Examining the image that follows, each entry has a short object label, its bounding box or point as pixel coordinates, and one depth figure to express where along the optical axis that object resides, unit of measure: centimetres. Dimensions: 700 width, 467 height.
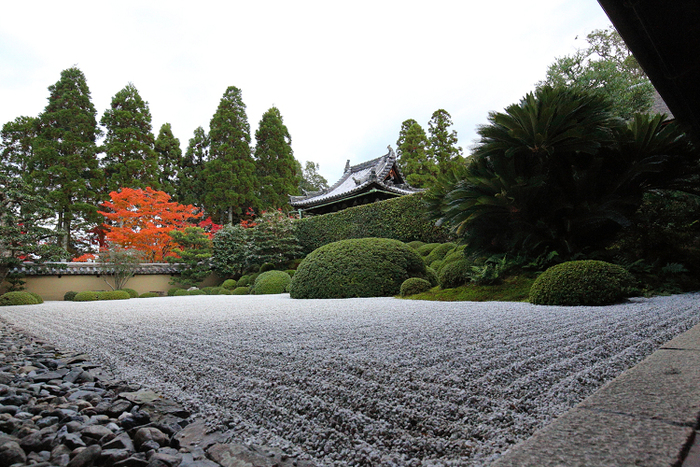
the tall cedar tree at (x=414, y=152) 1855
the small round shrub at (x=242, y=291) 1008
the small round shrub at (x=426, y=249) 842
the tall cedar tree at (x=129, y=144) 1538
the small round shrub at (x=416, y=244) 936
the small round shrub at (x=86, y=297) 862
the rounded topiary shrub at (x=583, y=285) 331
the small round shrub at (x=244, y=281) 1121
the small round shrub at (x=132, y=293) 1023
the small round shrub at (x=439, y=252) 751
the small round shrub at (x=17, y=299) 671
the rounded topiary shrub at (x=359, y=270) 567
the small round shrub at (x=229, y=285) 1149
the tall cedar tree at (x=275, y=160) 1920
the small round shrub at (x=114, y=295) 897
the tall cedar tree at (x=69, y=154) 1395
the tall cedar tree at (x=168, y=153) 1925
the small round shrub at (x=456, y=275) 489
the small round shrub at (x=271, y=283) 902
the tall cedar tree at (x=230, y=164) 1733
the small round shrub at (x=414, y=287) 519
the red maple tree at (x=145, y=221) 1230
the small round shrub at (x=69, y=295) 961
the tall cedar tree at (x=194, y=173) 1945
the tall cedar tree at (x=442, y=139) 1844
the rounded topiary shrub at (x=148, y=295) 1052
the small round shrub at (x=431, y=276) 614
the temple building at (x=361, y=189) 1410
